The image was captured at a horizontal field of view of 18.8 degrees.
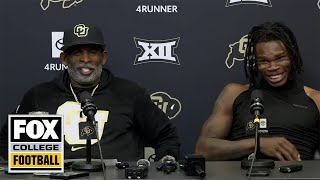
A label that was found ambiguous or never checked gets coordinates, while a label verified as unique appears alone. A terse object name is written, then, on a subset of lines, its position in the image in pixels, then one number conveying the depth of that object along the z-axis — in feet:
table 8.58
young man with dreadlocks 11.31
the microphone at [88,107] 8.90
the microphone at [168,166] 8.89
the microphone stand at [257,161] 8.88
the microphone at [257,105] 8.94
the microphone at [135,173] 8.56
